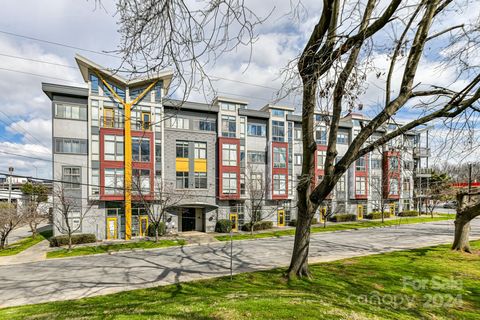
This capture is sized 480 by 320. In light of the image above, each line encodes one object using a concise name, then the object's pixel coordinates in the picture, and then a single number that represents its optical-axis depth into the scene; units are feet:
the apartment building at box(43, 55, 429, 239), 72.84
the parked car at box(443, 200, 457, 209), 161.45
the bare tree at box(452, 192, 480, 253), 46.61
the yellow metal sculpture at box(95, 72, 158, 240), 74.28
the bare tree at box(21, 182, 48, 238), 75.64
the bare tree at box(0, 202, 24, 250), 65.23
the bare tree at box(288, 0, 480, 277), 16.02
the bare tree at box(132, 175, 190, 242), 71.25
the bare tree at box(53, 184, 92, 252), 67.10
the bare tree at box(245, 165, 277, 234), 86.01
